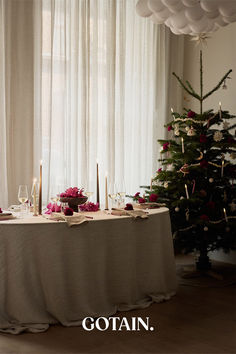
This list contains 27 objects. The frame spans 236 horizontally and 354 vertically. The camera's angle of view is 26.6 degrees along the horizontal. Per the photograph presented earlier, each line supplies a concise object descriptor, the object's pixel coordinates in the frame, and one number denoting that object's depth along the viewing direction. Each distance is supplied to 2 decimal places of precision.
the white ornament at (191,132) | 4.80
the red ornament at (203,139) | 4.78
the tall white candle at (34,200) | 3.87
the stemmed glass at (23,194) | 3.80
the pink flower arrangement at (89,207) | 4.14
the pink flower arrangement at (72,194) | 4.00
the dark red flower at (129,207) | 4.02
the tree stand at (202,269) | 4.96
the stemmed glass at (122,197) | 4.19
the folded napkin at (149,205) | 4.32
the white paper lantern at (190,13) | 3.17
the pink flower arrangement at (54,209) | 3.91
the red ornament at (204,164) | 4.79
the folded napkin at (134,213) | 3.87
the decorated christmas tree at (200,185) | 4.79
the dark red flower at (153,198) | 4.57
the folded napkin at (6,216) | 3.57
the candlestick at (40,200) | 3.84
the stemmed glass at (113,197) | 4.17
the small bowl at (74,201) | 3.97
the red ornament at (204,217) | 4.67
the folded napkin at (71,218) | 3.48
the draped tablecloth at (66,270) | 3.37
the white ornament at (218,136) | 4.77
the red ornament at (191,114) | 4.86
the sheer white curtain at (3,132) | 5.03
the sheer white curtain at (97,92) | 5.36
